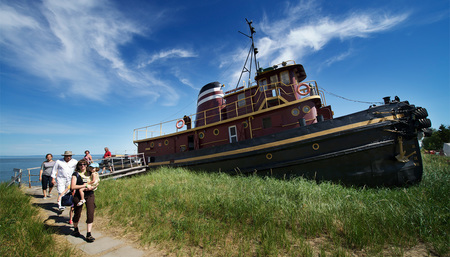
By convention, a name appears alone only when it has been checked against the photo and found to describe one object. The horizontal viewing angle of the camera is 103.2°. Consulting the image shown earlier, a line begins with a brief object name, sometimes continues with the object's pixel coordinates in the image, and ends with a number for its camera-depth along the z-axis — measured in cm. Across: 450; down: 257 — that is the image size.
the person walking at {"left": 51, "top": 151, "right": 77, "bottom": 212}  509
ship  607
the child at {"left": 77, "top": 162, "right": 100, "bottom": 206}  372
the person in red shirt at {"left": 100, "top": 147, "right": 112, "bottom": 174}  1173
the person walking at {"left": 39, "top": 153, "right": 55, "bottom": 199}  649
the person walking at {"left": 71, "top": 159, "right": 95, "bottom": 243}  354
